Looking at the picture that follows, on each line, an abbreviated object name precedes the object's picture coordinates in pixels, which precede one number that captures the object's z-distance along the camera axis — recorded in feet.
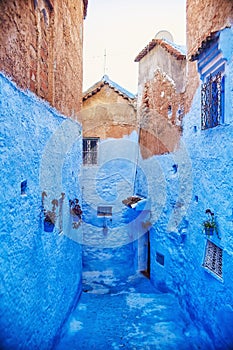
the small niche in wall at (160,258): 29.76
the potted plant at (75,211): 24.75
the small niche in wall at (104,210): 40.65
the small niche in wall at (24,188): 13.79
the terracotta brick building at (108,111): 40.16
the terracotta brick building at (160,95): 26.94
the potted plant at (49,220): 17.08
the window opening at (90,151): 40.34
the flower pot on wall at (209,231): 18.80
